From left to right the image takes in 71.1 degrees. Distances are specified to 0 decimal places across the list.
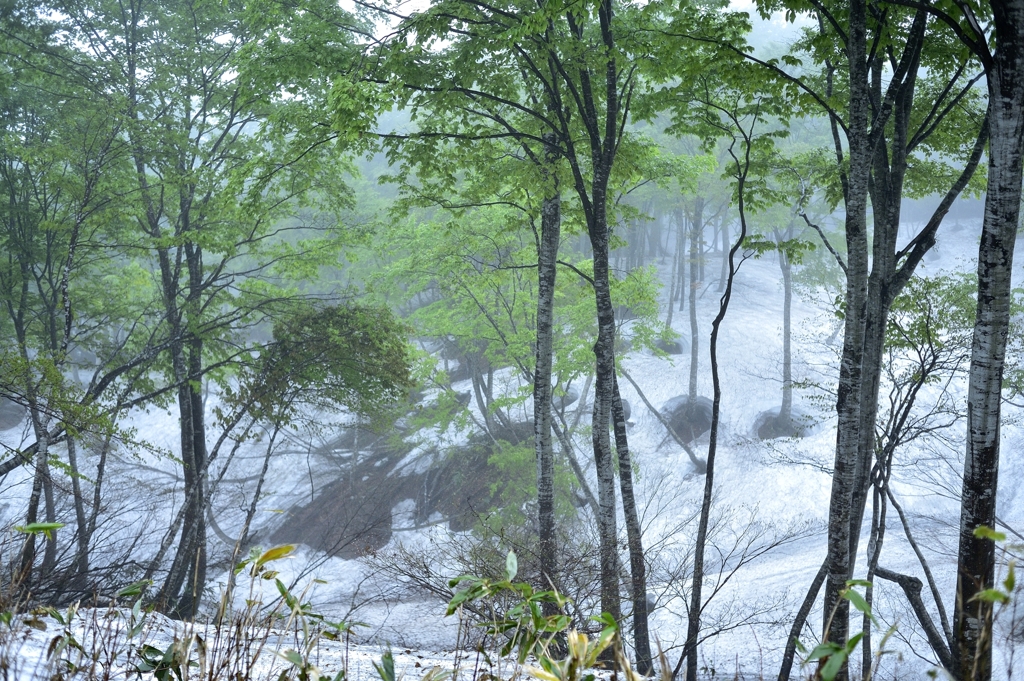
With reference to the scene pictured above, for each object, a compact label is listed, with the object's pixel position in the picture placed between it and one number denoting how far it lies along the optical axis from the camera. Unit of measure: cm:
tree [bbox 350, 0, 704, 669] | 706
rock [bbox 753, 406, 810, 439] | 2105
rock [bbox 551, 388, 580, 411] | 2192
